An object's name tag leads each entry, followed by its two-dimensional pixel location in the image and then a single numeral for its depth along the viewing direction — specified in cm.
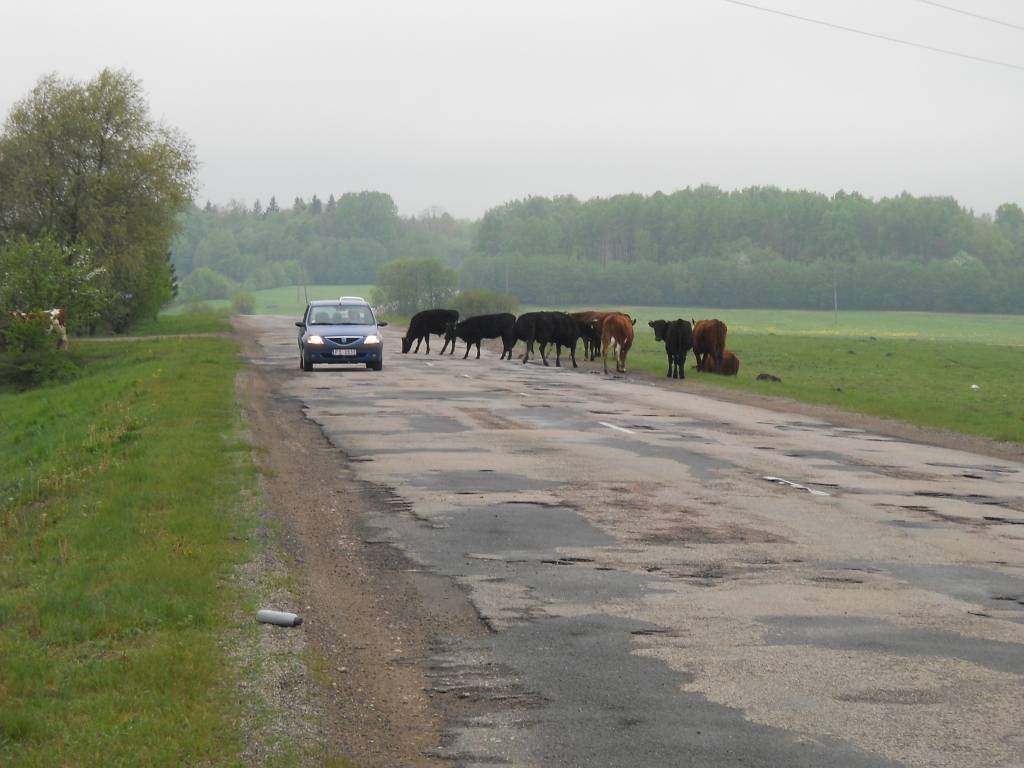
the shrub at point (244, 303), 17762
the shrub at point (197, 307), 16604
